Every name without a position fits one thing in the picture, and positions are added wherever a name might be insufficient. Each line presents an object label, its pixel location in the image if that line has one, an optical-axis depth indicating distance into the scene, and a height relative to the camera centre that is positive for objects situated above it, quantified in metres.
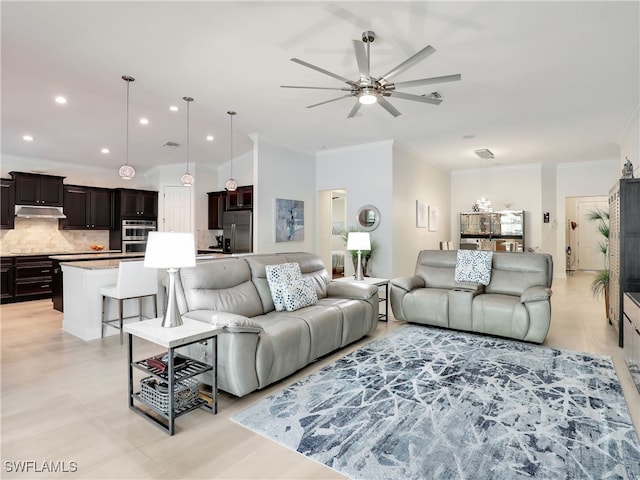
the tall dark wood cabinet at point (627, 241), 3.91 +0.04
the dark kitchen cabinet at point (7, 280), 6.34 -0.67
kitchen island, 4.34 -0.68
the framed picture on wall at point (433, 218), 8.87 +0.62
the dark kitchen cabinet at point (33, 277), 6.53 -0.65
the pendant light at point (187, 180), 5.64 +0.96
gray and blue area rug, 1.99 -1.16
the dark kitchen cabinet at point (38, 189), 6.78 +1.00
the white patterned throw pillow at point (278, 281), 3.70 -0.39
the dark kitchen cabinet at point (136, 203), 8.20 +0.89
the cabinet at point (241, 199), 7.59 +0.93
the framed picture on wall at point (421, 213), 8.11 +0.68
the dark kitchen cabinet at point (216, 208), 8.42 +0.81
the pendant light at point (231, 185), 6.04 +0.94
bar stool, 4.20 -0.52
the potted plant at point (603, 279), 5.07 -0.49
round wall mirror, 7.14 +0.50
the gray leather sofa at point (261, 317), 2.67 -0.68
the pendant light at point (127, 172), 4.62 +0.88
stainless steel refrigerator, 7.26 +0.21
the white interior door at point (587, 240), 11.22 +0.13
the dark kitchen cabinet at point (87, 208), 7.57 +0.72
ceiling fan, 2.82 +1.42
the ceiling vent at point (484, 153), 7.57 +1.92
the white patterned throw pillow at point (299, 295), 3.67 -0.54
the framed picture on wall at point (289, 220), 6.84 +0.43
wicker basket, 2.42 -1.03
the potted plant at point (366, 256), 6.99 -0.25
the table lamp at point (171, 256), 2.55 -0.10
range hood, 6.80 +0.57
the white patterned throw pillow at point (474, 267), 4.78 -0.31
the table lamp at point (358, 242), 5.12 +0.01
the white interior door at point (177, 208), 8.73 +0.81
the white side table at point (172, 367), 2.32 -0.86
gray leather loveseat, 4.01 -0.64
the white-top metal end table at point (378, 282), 4.93 -0.53
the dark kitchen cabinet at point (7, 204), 6.61 +0.68
